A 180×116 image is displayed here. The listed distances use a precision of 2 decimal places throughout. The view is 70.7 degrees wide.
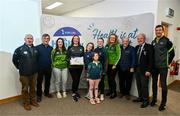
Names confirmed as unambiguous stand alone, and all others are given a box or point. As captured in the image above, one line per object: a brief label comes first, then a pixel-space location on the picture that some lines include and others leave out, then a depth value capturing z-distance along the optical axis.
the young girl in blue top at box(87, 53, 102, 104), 2.39
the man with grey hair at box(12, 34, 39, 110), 2.13
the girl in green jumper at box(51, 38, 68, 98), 2.51
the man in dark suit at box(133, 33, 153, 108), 2.22
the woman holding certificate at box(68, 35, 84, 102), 2.53
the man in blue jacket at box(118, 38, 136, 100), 2.48
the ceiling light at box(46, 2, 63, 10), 4.36
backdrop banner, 2.68
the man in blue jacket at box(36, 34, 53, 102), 2.41
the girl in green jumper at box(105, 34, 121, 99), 2.55
